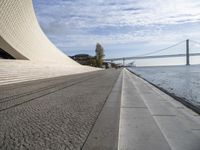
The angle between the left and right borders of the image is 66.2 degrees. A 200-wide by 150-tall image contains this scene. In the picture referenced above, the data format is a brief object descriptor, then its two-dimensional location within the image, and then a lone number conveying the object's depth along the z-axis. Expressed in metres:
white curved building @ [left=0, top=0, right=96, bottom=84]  10.47
